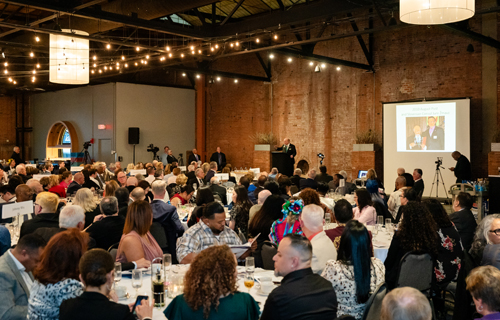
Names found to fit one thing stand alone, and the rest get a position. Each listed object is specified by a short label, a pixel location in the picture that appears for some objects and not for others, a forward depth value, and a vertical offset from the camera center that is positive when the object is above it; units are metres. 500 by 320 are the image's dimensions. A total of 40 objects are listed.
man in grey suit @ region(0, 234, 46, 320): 2.95 -0.77
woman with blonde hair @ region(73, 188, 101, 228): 6.20 -0.65
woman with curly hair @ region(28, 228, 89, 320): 2.76 -0.73
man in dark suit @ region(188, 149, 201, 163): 18.09 -0.15
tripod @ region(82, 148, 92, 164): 20.65 -0.21
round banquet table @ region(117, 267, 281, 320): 3.21 -1.03
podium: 16.53 -0.36
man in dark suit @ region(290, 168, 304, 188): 10.38 -0.60
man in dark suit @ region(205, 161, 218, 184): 11.00 -0.49
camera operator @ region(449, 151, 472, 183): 13.07 -0.41
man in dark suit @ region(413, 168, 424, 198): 10.02 -0.64
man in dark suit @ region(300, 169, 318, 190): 9.18 -0.59
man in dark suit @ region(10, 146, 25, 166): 18.98 -0.14
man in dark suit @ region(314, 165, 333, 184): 11.45 -0.59
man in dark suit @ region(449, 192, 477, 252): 5.72 -0.81
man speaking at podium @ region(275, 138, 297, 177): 16.32 -0.01
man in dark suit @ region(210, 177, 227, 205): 8.74 -0.71
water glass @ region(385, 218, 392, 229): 6.01 -0.89
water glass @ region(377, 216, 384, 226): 6.18 -0.89
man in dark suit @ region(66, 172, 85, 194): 8.62 -0.55
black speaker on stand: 19.91 +0.73
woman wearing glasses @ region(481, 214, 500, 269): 3.96 -0.81
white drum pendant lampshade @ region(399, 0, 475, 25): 4.68 +1.48
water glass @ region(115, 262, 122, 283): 3.60 -0.90
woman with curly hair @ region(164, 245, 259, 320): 2.40 -0.72
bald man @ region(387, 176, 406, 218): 8.17 -0.86
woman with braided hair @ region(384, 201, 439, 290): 4.19 -0.77
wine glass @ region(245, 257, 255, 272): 3.56 -0.85
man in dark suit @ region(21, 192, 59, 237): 5.00 -0.69
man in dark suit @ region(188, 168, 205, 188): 10.30 -0.57
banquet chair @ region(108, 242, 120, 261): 4.37 -0.91
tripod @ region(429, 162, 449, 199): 14.10 -0.75
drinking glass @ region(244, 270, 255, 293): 3.46 -0.94
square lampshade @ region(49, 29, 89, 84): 8.66 +1.75
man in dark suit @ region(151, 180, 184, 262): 5.53 -0.79
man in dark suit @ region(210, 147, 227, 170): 19.09 -0.21
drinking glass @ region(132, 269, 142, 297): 3.40 -0.90
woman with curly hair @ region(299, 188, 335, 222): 5.72 -0.53
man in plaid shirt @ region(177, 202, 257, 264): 4.51 -0.78
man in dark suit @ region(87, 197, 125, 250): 5.04 -0.79
